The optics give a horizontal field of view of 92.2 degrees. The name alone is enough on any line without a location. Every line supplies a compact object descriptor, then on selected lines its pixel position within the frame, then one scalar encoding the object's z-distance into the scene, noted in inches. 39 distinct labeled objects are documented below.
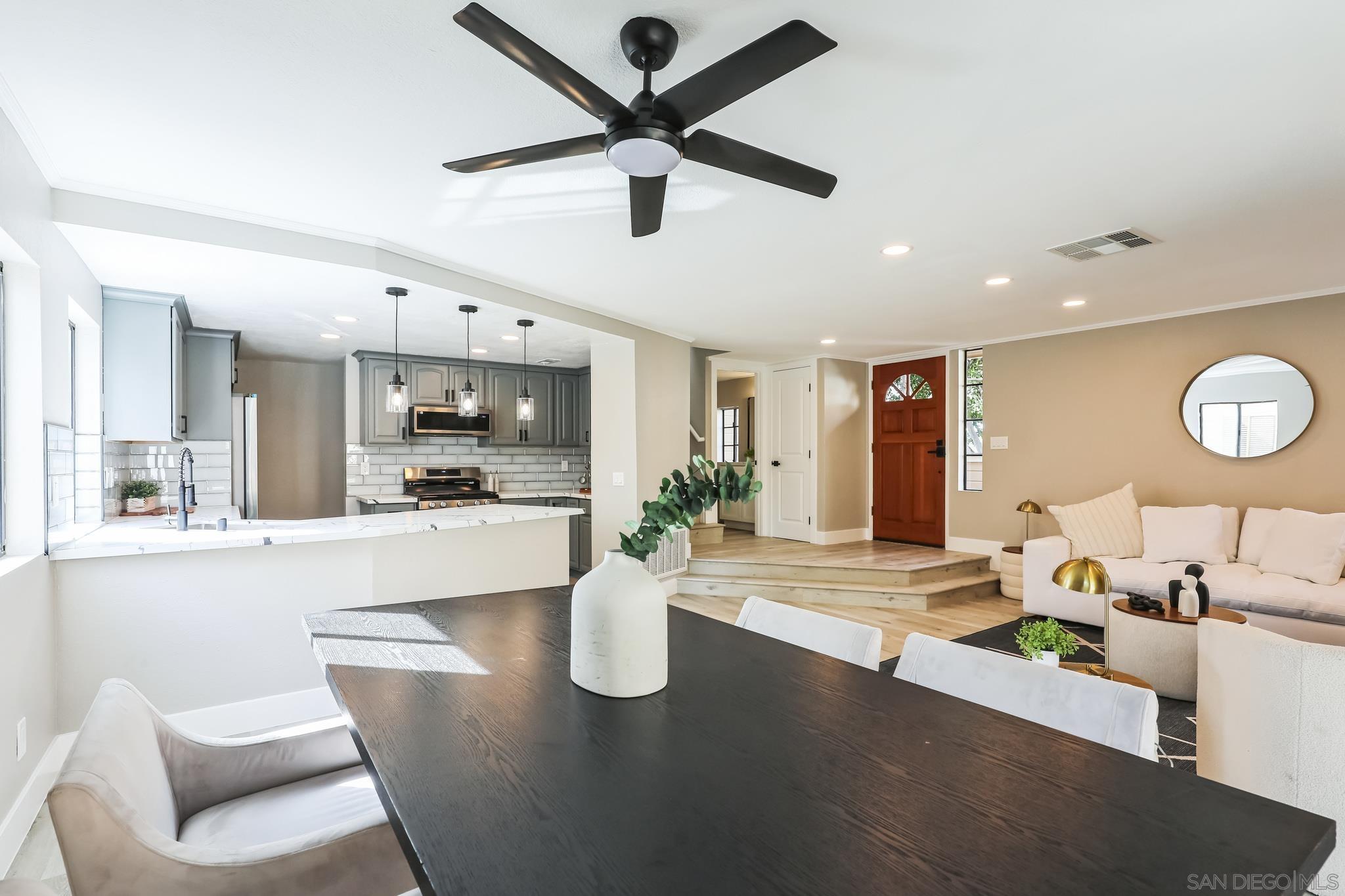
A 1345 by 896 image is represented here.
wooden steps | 211.9
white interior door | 292.2
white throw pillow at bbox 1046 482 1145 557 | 192.5
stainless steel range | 253.3
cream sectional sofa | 139.5
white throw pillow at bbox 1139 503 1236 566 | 177.3
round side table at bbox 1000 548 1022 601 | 221.8
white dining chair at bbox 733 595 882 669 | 64.3
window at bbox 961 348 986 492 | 258.2
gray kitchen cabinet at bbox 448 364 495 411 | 257.1
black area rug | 106.7
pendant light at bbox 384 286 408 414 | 148.8
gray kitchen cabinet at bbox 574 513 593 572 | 236.1
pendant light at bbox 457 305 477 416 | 159.3
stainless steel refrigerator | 227.3
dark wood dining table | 28.3
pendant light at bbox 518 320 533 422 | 175.6
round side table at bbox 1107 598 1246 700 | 129.2
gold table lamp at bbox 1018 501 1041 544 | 226.2
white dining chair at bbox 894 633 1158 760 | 45.5
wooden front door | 273.9
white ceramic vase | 48.5
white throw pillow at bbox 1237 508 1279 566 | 173.2
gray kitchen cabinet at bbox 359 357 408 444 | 241.8
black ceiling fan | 55.2
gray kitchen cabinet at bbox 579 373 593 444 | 286.7
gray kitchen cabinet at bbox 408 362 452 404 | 248.7
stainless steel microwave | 246.1
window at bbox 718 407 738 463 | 356.5
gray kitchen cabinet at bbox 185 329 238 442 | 192.7
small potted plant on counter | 178.5
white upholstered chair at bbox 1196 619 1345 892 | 68.1
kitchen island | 108.6
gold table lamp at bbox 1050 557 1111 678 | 94.1
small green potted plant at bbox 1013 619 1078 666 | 97.2
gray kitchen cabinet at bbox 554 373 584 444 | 281.3
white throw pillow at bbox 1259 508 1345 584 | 152.1
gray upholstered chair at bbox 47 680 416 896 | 36.6
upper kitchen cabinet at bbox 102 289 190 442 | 144.4
